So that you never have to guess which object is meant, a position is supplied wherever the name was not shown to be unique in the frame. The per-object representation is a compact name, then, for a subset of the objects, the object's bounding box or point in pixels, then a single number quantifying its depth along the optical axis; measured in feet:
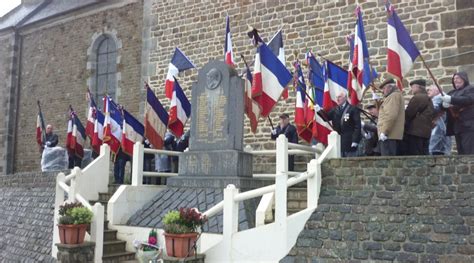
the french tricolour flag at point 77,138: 42.16
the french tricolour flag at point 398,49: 25.08
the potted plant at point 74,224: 23.41
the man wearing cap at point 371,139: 27.45
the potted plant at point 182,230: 20.18
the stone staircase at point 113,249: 24.06
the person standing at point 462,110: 22.21
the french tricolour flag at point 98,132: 38.04
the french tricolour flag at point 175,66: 34.12
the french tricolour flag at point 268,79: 29.01
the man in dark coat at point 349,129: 27.83
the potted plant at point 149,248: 21.86
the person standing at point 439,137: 25.52
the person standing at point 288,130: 31.99
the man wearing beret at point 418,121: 23.77
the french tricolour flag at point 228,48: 31.78
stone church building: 35.99
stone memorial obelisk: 26.58
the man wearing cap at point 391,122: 23.58
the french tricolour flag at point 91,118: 40.16
